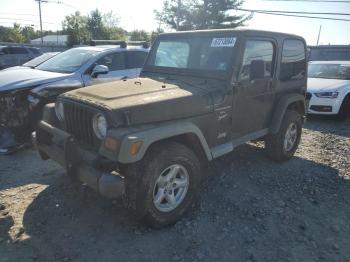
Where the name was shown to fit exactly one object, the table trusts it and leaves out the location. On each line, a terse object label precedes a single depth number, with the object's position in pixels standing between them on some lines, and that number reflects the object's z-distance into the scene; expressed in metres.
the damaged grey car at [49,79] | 5.57
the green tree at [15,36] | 54.45
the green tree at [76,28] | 40.22
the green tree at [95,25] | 48.91
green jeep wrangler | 3.10
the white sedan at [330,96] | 8.36
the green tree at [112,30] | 50.36
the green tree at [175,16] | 34.12
